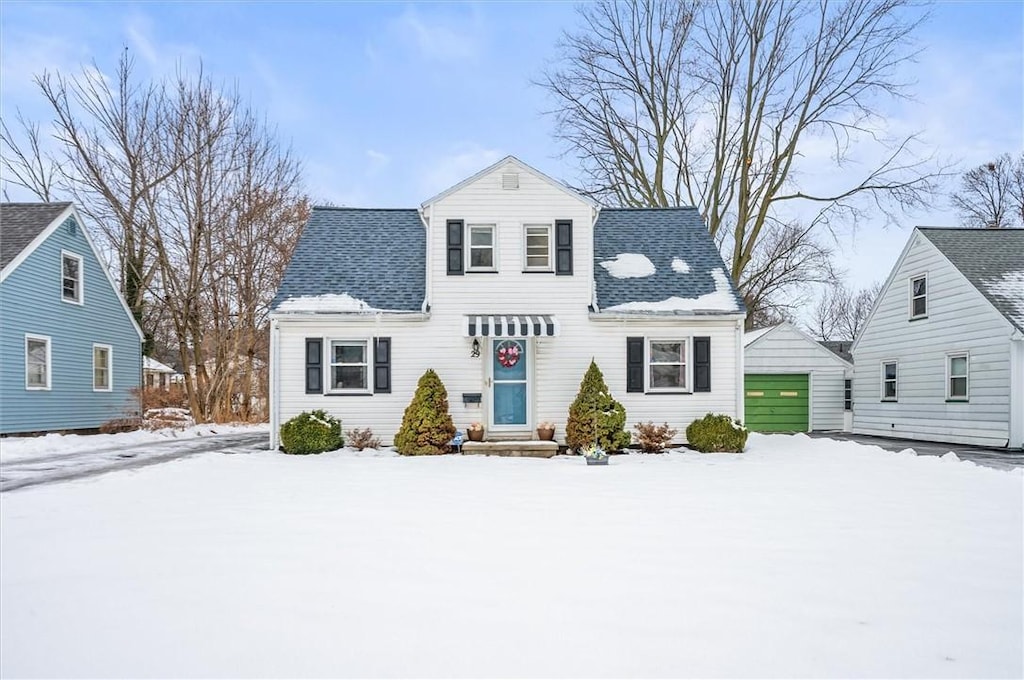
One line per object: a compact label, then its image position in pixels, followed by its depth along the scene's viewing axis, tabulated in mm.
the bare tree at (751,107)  23516
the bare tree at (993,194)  32688
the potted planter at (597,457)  12164
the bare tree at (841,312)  49531
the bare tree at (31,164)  23609
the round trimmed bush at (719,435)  14008
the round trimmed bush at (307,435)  13641
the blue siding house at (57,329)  16266
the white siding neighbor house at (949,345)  15695
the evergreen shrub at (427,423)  13500
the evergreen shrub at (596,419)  13641
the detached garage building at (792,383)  21688
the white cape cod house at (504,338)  14617
